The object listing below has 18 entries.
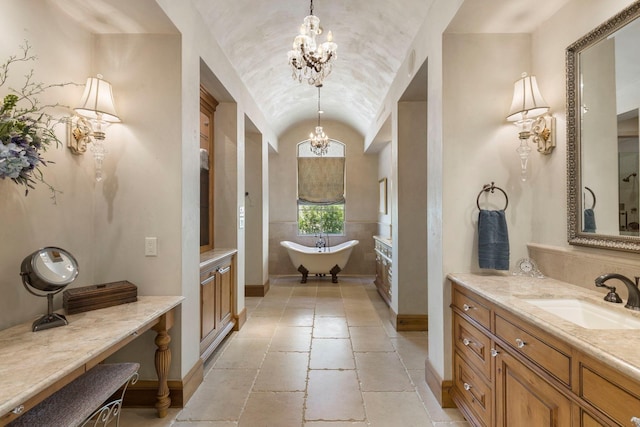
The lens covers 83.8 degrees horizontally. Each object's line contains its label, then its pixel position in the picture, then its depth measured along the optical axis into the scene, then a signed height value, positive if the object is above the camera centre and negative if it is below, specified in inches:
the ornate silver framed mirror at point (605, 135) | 70.4 +17.7
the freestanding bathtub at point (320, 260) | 270.7 -33.0
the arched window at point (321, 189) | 318.0 +24.8
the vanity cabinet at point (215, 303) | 123.3 -33.3
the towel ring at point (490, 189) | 99.3 +7.4
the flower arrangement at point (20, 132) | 61.0 +15.2
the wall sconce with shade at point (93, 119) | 88.3 +24.8
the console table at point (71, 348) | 47.6 -22.2
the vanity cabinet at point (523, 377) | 44.3 -26.0
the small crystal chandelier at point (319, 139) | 252.5 +55.0
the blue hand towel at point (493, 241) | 94.4 -6.5
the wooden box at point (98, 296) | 80.7 -18.9
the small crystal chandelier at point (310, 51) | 103.0 +49.7
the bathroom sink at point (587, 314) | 60.9 -18.2
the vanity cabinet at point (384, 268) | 197.9 -31.0
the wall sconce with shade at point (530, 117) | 91.3 +26.4
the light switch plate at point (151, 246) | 98.9 -8.0
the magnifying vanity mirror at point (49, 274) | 68.3 -11.3
